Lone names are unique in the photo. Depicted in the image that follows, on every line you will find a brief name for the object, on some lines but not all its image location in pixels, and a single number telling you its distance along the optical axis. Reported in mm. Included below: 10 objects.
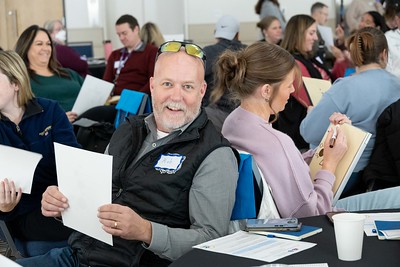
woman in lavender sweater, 2561
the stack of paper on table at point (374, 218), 2146
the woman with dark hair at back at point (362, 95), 3695
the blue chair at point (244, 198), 2359
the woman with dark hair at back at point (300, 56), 4922
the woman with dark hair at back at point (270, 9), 9375
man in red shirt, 6793
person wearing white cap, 4289
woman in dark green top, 5160
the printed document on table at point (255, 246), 1943
